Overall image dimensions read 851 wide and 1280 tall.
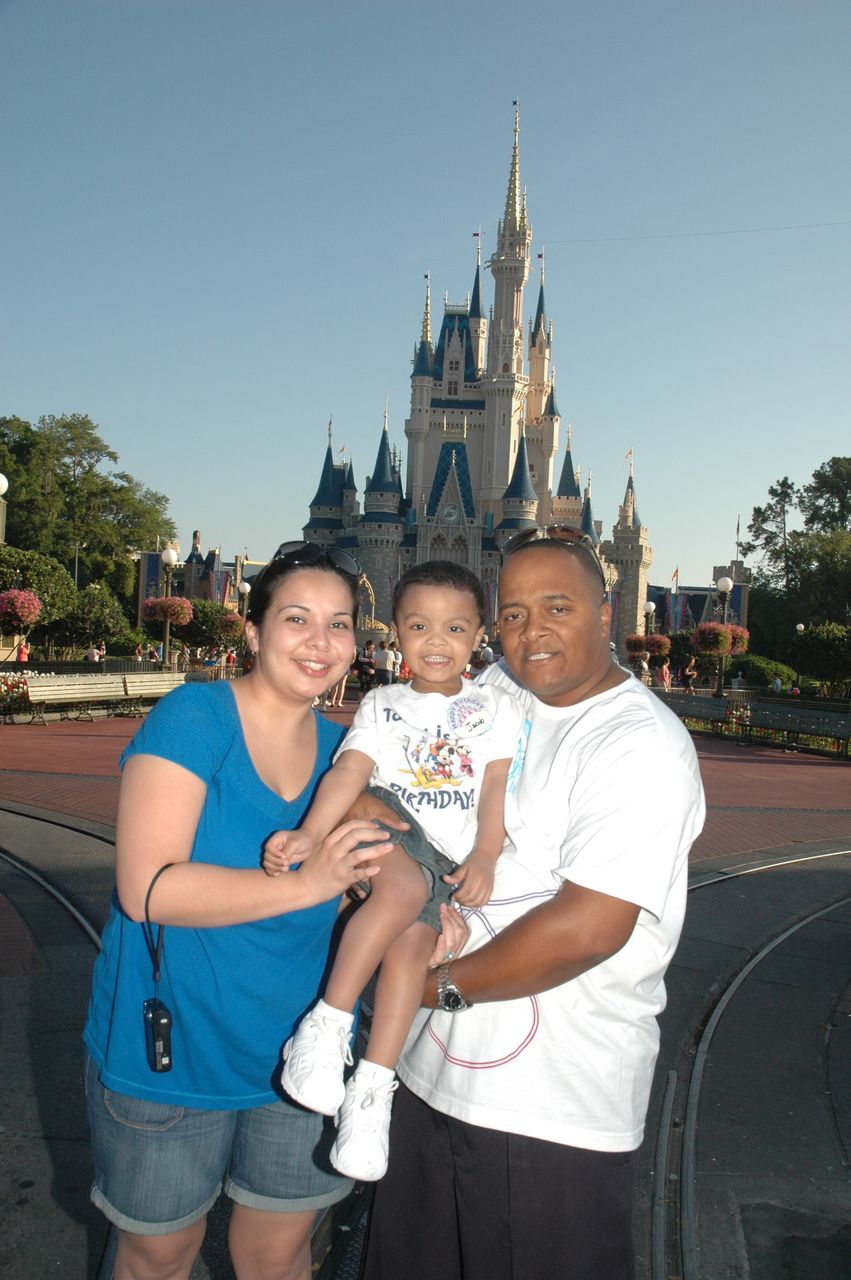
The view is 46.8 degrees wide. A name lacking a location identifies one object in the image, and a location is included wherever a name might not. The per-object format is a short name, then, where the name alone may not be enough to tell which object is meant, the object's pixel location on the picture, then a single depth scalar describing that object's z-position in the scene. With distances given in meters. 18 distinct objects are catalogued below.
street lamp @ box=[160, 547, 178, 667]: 20.06
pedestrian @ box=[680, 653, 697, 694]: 29.20
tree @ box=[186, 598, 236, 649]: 33.69
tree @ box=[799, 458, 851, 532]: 54.16
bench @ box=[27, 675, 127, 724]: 16.50
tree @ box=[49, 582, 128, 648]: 28.14
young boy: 1.81
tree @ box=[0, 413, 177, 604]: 51.88
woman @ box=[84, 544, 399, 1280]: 1.73
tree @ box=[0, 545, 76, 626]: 23.33
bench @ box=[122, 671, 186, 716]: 18.89
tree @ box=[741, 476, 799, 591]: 56.94
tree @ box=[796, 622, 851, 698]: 24.23
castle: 67.62
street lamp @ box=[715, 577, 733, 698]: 21.59
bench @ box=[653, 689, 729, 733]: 20.97
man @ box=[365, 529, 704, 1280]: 1.71
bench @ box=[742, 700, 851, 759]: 17.80
